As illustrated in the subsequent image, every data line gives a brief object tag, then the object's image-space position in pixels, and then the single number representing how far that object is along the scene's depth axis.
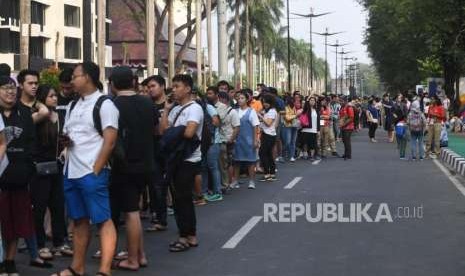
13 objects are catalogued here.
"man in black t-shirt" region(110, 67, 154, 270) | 7.29
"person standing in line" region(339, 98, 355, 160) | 21.55
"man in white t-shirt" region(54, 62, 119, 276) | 6.71
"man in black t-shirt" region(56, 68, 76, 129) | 8.48
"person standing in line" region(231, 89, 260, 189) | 14.45
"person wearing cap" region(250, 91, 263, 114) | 18.11
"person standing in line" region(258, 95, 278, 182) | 15.73
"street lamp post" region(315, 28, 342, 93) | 82.98
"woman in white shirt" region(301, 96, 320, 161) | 20.94
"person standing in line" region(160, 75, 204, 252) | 8.31
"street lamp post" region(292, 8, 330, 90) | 61.96
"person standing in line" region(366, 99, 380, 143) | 30.41
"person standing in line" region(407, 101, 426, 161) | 20.47
